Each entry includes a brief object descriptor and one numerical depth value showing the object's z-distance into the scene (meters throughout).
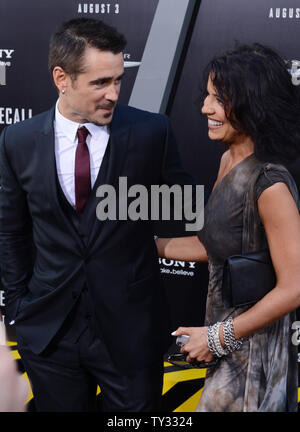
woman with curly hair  2.81
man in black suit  3.04
